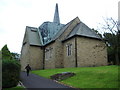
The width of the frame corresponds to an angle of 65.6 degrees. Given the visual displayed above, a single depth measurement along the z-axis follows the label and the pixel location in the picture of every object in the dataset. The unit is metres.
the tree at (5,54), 12.35
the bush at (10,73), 6.93
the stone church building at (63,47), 15.10
